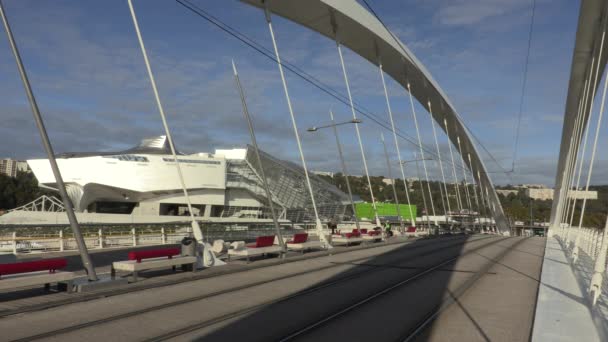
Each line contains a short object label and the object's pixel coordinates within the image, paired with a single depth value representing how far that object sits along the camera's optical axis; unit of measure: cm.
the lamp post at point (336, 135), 2834
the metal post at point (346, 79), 2739
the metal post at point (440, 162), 4271
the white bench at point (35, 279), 859
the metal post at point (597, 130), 1093
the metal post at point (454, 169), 4915
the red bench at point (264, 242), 1669
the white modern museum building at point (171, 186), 7581
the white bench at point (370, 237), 2685
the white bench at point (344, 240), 2378
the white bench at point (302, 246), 1917
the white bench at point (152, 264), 1109
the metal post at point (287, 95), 2127
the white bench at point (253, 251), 1552
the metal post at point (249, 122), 1798
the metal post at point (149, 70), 1371
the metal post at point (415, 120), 3835
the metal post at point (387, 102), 3263
